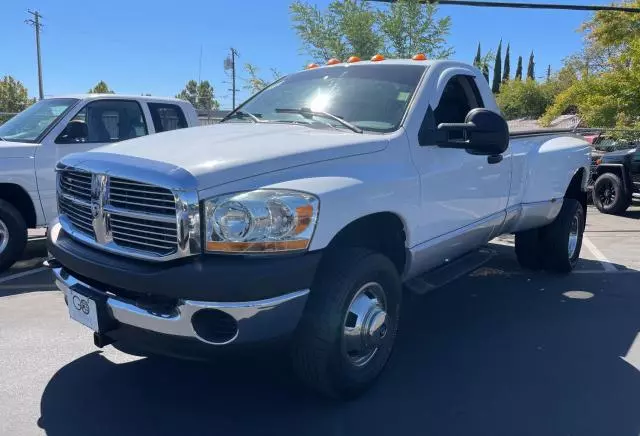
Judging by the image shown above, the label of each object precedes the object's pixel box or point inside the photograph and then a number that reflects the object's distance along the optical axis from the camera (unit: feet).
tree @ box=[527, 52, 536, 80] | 277.03
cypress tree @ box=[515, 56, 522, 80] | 265.75
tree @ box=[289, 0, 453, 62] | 30.42
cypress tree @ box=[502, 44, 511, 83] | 250.57
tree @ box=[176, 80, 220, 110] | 144.56
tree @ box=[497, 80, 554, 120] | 162.61
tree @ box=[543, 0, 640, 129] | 55.31
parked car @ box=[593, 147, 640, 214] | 39.29
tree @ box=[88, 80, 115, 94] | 198.49
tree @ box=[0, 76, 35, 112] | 150.82
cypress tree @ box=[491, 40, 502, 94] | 231.71
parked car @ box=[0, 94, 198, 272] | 20.52
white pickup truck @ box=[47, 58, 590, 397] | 8.95
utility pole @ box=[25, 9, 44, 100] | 162.81
